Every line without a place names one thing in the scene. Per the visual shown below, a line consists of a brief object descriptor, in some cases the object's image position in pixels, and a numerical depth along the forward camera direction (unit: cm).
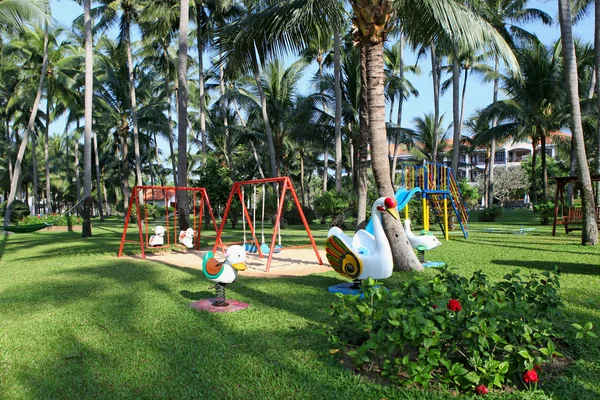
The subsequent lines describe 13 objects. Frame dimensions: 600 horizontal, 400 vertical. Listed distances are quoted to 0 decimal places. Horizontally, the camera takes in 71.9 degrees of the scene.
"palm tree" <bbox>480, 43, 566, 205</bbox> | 2200
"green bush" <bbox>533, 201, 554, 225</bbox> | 1902
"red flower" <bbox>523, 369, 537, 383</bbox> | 272
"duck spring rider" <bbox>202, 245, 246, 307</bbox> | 511
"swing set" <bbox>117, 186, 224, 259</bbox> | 968
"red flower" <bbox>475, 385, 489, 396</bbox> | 277
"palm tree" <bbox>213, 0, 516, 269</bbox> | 707
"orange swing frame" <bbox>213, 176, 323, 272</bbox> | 802
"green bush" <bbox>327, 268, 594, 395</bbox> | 282
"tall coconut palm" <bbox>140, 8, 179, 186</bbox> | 2122
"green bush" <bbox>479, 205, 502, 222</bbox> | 2333
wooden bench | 1301
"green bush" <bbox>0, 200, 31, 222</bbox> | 2765
